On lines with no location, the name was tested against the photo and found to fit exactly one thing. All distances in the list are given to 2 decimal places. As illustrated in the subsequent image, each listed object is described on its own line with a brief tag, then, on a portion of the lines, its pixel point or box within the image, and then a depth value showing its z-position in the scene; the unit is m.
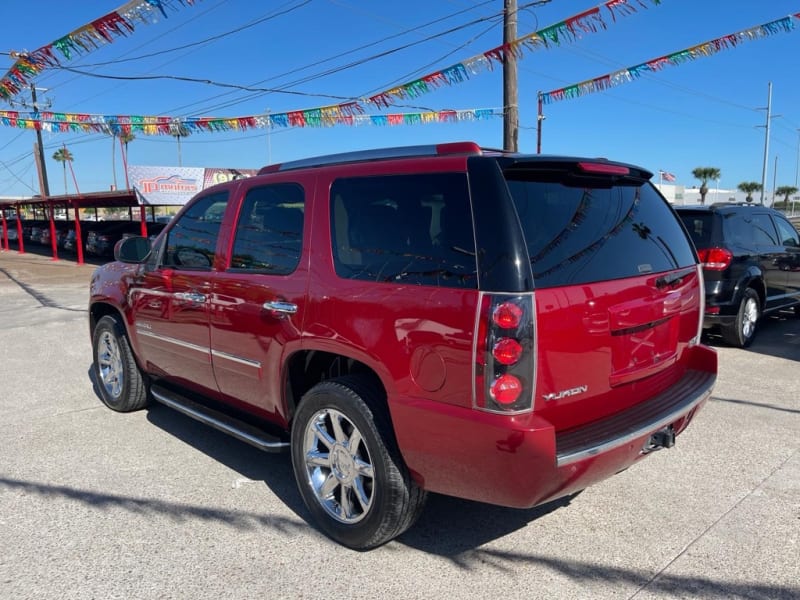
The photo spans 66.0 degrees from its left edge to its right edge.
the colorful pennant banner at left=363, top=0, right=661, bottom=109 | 9.23
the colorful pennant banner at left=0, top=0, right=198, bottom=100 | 7.43
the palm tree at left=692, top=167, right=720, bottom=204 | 74.75
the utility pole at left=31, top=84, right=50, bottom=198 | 36.02
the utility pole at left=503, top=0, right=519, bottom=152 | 10.89
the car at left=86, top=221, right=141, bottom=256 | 27.28
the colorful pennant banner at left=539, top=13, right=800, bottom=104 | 10.68
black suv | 7.00
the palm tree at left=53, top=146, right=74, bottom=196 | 92.38
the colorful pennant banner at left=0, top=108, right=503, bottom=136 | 13.84
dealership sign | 18.83
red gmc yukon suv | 2.49
